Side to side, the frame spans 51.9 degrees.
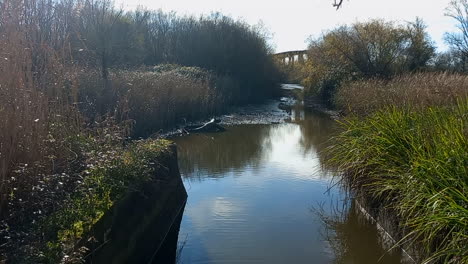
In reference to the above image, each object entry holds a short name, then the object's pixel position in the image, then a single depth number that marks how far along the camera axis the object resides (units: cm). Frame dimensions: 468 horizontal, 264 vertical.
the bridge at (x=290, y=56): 4622
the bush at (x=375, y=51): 2666
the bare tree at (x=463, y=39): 3386
